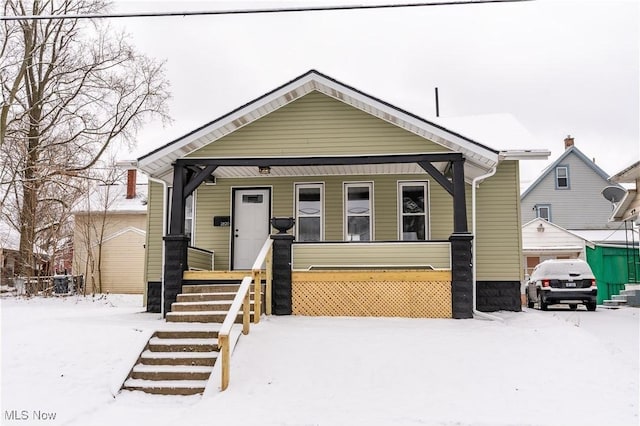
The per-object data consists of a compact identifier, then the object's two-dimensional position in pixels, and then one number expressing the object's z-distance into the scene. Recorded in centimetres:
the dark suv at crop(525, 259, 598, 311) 1695
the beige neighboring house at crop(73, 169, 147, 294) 2809
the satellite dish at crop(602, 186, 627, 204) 1994
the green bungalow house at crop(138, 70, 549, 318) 1255
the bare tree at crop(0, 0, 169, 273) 2334
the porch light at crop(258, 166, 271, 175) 1397
